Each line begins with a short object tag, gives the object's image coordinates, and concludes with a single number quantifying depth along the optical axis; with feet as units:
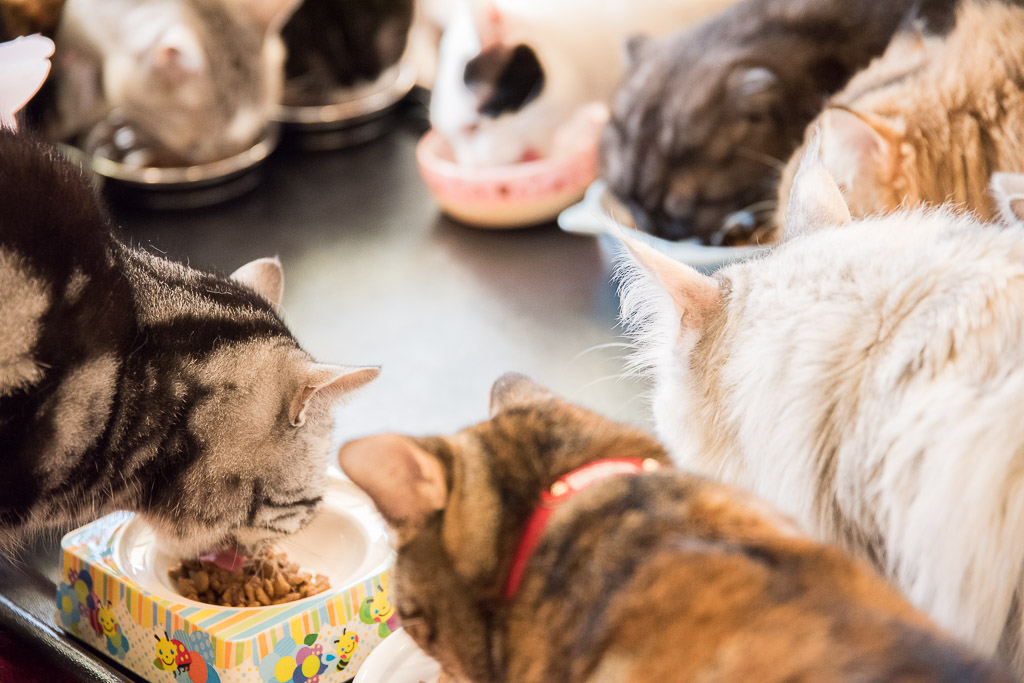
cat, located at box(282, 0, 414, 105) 7.02
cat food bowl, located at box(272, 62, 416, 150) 7.21
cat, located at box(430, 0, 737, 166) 6.16
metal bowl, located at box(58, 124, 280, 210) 6.22
